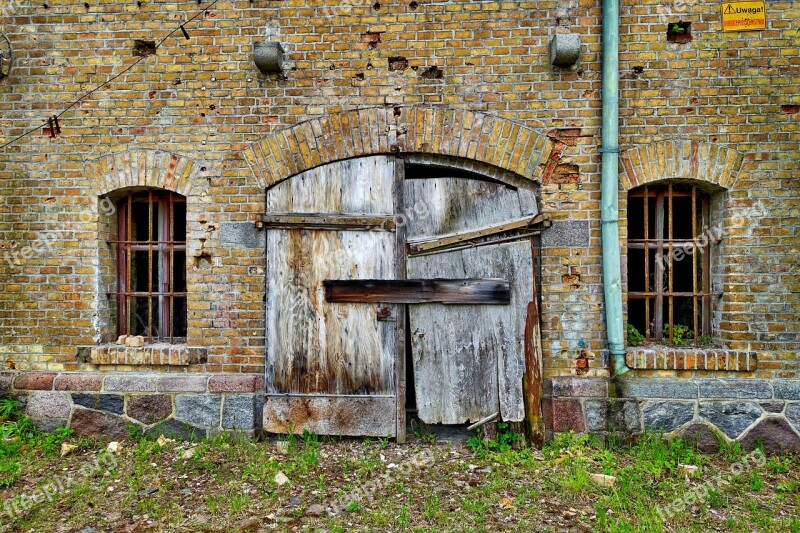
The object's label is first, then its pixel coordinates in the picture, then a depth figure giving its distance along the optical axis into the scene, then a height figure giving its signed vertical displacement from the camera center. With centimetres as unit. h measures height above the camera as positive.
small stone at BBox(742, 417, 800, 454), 410 -147
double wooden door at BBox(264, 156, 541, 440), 427 -24
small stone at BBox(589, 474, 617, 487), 366 -163
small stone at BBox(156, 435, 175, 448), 425 -150
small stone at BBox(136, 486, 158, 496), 366 -167
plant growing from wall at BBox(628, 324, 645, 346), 438 -63
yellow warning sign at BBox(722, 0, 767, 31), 418 +218
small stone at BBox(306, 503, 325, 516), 340 -170
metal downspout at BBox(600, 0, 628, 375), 412 +76
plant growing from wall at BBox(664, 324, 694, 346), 438 -63
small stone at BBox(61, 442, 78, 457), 419 -153
